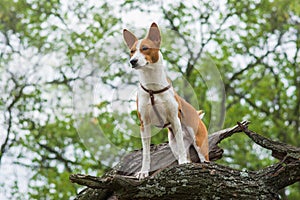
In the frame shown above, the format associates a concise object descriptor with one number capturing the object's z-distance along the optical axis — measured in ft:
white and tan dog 18.50
